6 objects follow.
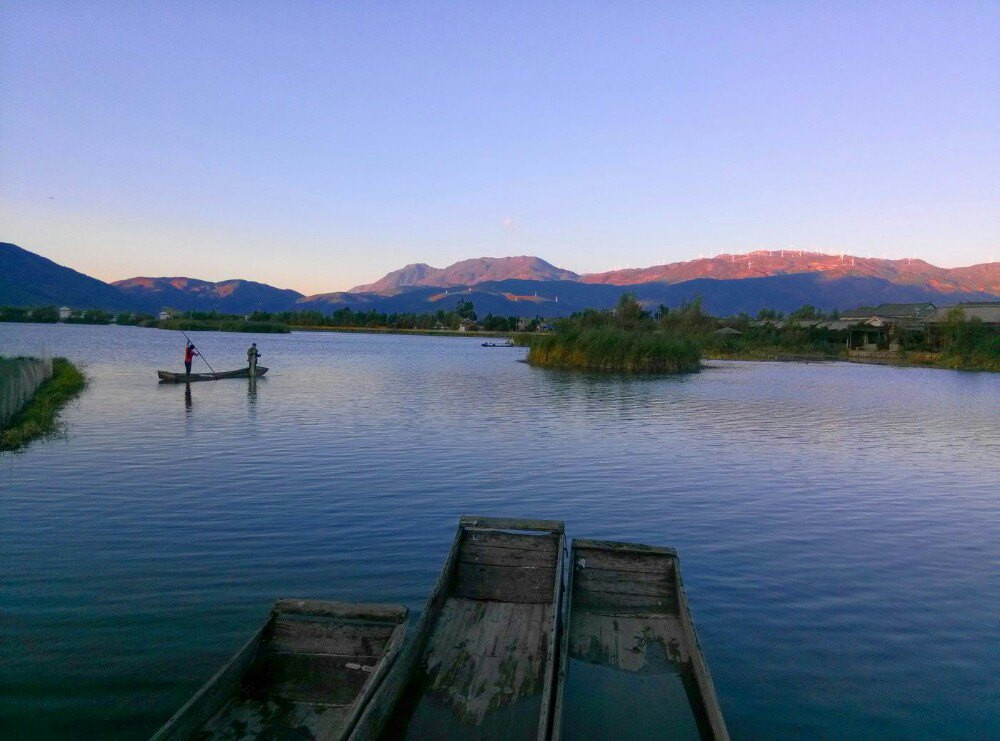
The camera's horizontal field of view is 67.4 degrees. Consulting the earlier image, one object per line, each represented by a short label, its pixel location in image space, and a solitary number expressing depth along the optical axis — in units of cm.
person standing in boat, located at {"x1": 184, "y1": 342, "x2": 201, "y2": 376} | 3162
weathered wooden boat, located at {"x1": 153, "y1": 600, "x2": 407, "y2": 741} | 517
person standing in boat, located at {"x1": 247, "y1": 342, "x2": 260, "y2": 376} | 3406
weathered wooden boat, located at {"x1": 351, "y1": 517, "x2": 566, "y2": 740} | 543
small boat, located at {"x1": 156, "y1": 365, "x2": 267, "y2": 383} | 3142
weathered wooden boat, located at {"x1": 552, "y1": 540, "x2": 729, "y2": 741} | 573
